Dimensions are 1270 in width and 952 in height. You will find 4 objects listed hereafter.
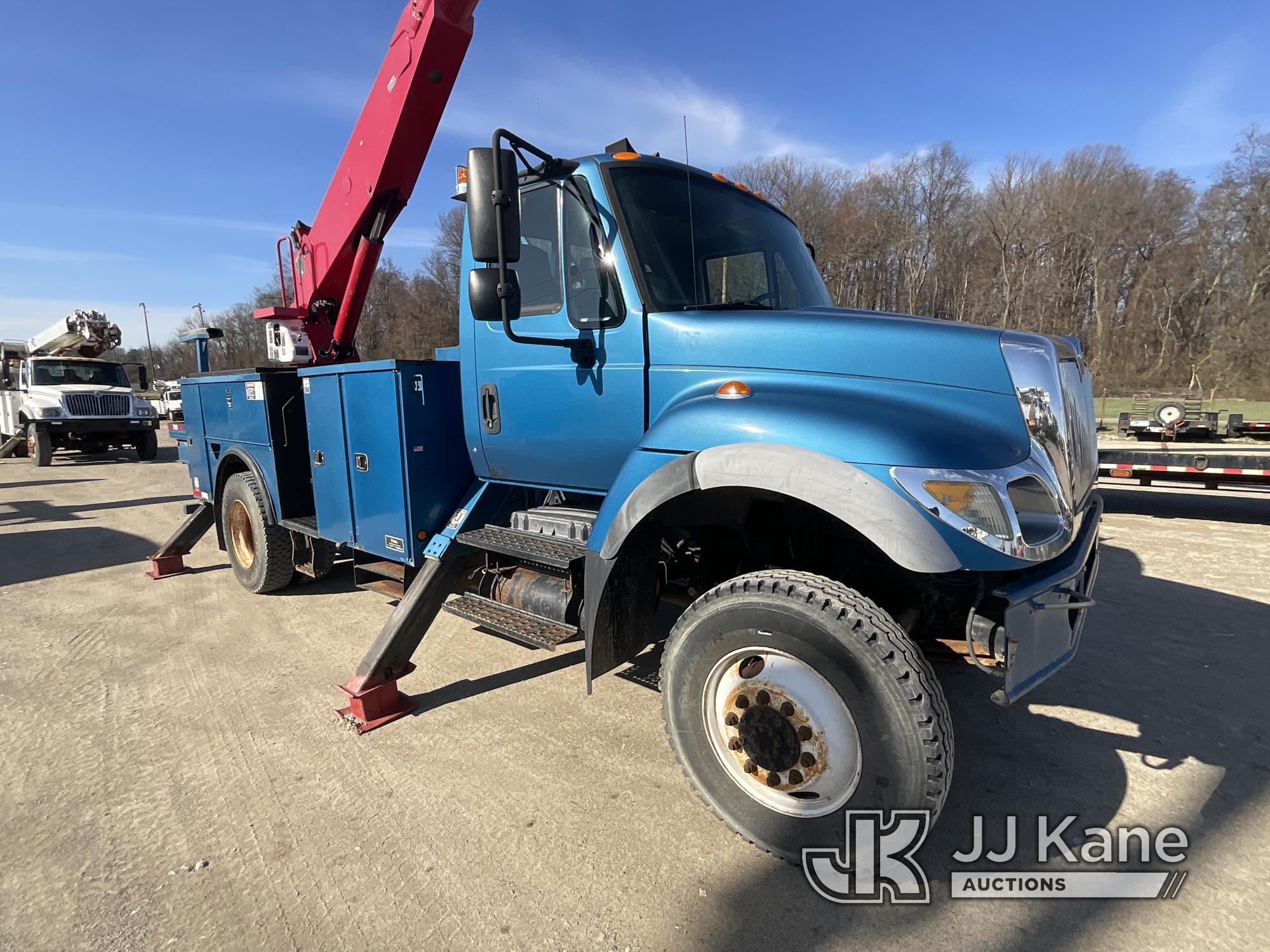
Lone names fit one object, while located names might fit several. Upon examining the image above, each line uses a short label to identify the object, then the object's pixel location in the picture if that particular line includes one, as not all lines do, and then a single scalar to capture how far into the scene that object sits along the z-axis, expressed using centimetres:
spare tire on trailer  1117
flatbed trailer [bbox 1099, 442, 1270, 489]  694
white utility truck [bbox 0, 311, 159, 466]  1529
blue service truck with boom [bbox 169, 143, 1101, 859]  201
